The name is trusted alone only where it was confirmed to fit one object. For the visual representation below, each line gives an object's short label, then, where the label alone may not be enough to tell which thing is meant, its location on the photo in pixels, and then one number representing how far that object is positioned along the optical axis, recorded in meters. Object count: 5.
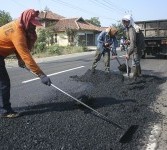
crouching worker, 6.15
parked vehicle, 10.60
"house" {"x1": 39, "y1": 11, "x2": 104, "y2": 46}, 25.61
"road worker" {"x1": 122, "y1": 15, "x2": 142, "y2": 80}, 5.29
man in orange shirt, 3.02
